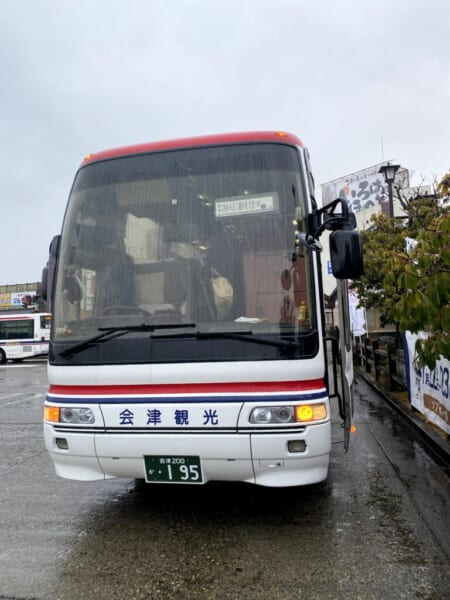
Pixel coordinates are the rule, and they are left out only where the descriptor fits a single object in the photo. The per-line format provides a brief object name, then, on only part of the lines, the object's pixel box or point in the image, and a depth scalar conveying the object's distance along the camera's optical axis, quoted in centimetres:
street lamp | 1155
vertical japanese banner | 1580
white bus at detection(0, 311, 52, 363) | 2589
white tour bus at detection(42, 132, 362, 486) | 338
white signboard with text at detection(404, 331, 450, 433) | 595
